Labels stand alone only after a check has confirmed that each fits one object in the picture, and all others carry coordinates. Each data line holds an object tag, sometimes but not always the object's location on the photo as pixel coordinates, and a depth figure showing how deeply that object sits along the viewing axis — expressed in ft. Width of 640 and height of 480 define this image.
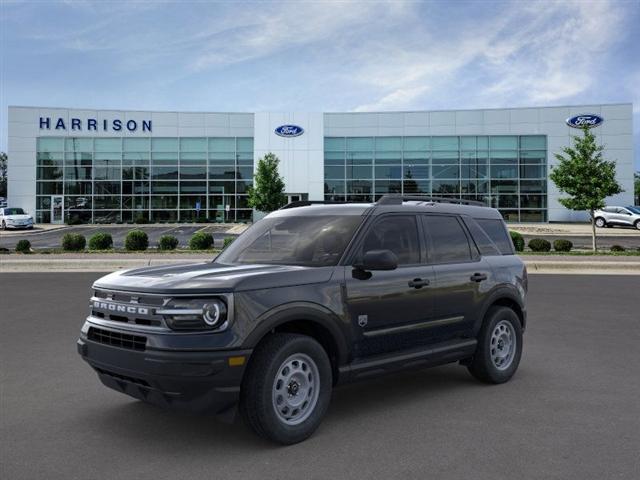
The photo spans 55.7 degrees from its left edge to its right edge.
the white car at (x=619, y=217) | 137.69
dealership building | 168.55
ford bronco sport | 13.24
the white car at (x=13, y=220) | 143.13
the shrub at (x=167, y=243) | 79.98
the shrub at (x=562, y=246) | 79.15
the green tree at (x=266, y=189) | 152.35
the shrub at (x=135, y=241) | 79.61
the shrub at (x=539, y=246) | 78.95
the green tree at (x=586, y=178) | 86.94
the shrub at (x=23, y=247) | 78.11
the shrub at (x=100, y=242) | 81.35
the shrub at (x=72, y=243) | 79.87
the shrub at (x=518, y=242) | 77.18
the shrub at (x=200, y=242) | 79.71
